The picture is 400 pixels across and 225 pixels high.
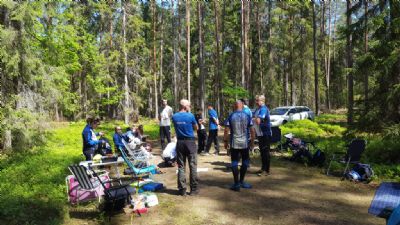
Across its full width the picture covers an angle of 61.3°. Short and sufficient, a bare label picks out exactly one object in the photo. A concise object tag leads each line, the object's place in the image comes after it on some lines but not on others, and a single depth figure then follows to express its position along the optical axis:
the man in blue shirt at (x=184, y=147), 7.25
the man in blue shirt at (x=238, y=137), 7.38
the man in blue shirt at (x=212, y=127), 11.80
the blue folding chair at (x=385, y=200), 3.76
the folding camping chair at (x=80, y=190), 6.83
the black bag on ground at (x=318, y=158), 10.44
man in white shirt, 11.84
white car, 22.20
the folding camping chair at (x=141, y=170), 8.42
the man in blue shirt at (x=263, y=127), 8.83
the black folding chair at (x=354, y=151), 8.54
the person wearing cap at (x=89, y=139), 8.98
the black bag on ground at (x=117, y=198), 6.23
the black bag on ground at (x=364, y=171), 8.59
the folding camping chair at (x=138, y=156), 9.31
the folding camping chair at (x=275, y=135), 12.17
